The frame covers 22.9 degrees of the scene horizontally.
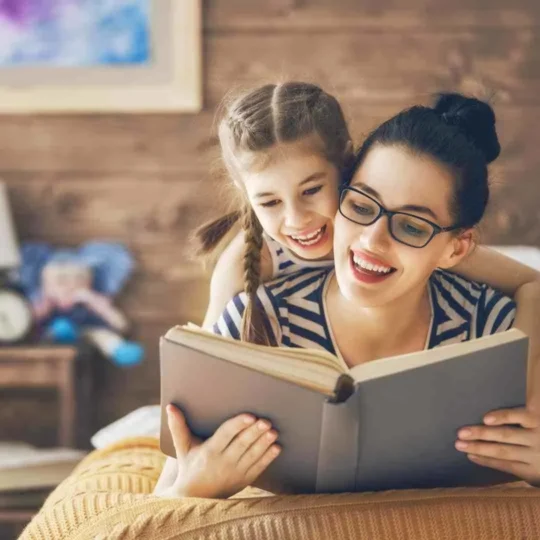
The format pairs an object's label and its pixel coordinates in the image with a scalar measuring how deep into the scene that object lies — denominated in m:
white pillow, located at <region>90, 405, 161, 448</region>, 2.38
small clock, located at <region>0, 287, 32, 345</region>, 3.18
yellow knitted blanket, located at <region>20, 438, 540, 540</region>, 1.56
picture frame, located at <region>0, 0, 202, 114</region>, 3.32
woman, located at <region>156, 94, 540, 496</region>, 1.59
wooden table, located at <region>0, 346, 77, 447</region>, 3.09
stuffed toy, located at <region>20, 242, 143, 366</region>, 3.30
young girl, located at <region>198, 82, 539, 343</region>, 1.80
